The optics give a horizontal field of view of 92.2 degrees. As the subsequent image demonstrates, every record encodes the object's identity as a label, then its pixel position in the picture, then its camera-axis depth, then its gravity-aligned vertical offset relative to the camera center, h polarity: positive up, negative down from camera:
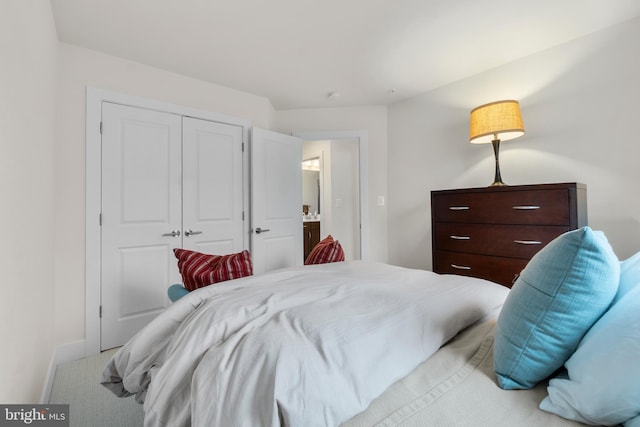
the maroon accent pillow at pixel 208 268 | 1.61 -0.24
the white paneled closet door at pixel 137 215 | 2.51 +0.07
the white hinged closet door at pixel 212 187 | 2.92 +0.35
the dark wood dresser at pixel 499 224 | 2.03 -0.04
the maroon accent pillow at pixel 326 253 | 2.11 -0.22
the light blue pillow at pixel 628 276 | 0.75 -0.15
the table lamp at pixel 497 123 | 2.45 +0.78
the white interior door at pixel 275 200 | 3.24 +0.24
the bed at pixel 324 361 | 0.68 -0.38
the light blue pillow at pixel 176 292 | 1.64 -0.37
